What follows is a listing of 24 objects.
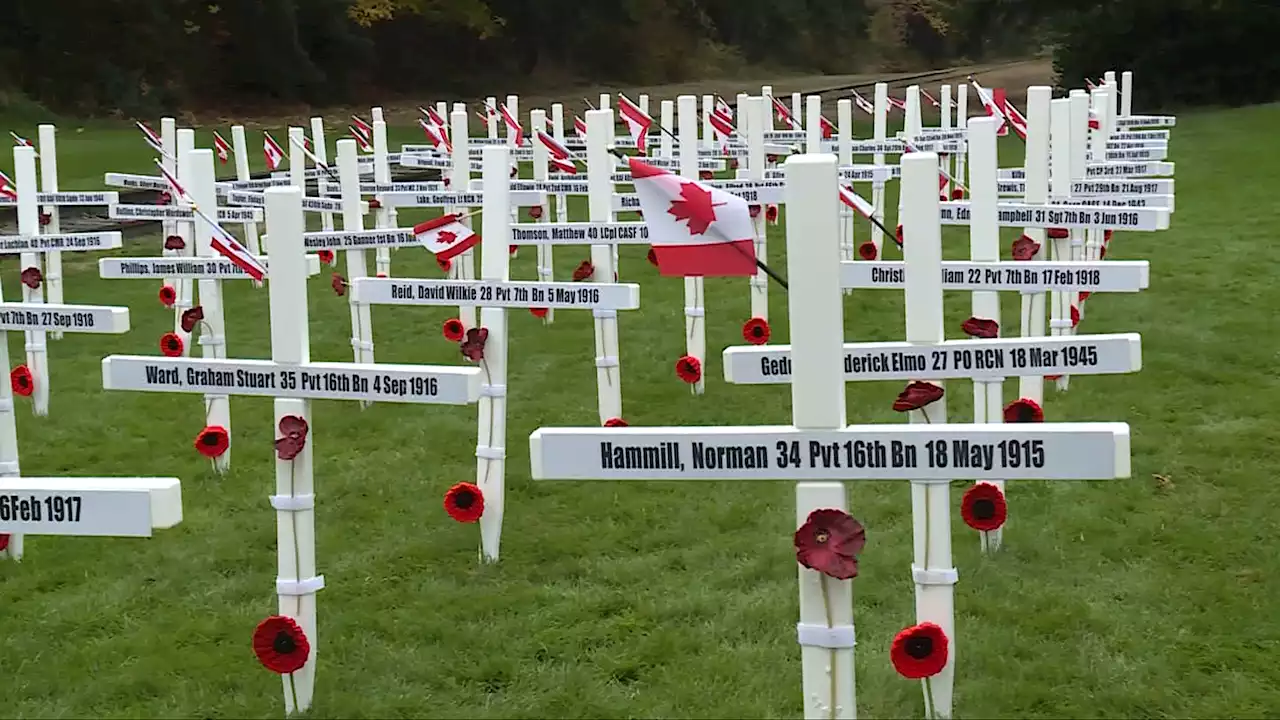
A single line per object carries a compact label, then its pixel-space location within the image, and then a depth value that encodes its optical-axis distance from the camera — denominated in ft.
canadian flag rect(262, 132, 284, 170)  41.98
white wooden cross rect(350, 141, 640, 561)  18.49
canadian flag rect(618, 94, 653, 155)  36.65
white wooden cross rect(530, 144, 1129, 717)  10.52
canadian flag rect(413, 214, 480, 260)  19.76
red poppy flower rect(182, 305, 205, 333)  24.82
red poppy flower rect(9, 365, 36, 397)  28.07
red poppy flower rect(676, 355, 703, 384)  28.32
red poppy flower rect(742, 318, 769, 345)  28.63
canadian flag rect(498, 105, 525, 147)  43.14
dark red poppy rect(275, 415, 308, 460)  14.30
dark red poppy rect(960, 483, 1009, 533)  14.19
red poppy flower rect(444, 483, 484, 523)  18.85
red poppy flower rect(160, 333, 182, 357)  29.50
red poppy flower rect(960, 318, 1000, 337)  16.06
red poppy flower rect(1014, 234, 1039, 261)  20.13
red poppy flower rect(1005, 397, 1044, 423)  17.33
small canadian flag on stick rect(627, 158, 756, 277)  11.40
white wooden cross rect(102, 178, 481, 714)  13.92
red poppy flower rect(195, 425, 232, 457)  20.01
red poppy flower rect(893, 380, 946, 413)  12.91
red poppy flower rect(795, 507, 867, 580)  10.67
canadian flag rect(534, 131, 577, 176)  33.93
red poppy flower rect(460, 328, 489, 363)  19.22
